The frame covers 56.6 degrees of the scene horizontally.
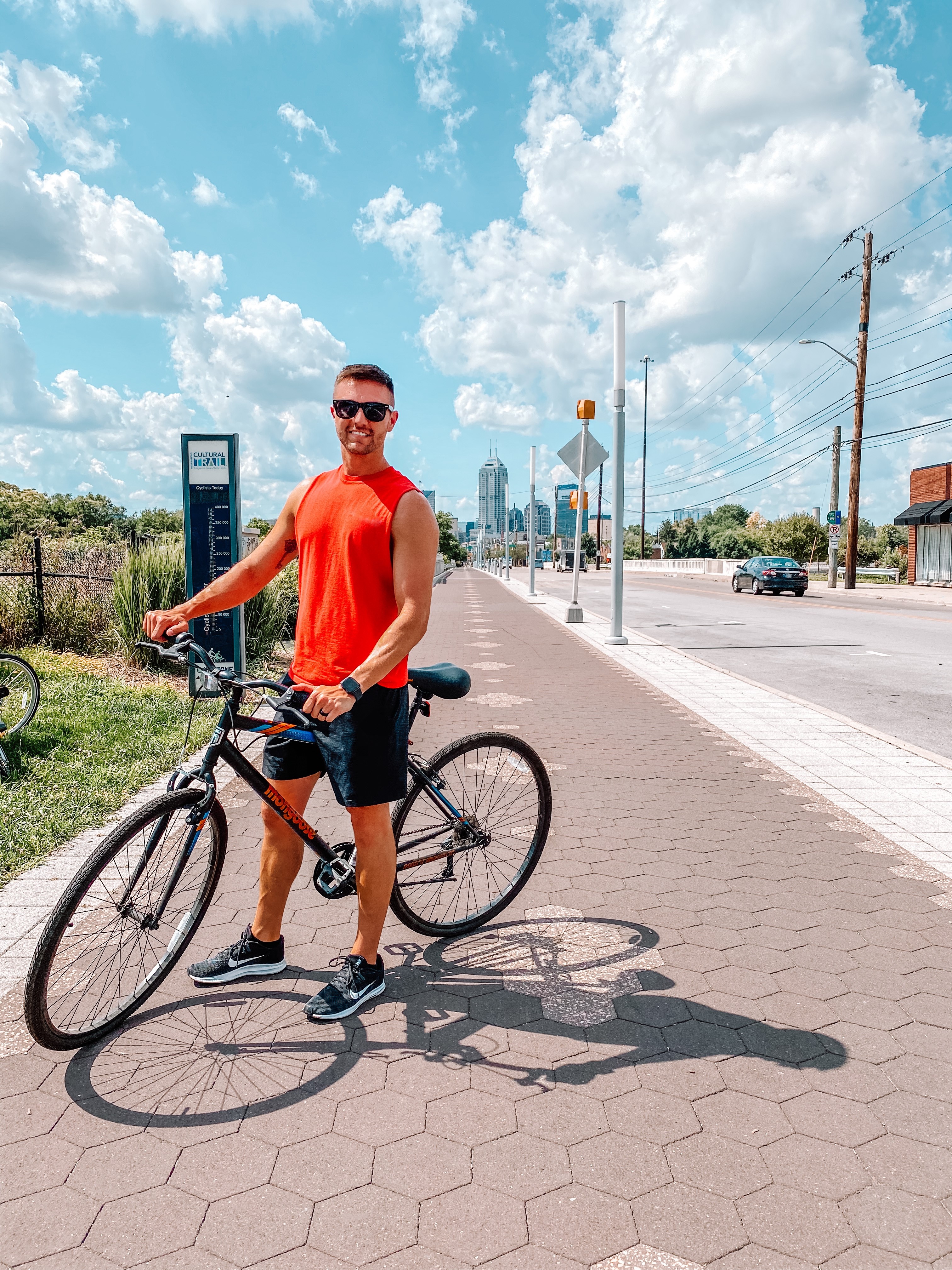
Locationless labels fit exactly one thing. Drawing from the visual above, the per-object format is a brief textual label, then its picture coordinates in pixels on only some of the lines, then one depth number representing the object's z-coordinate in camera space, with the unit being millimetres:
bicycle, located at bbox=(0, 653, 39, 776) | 6410
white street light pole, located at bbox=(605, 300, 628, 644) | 13727
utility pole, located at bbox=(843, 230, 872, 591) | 32625
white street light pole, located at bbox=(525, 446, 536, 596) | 32406
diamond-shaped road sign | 16234
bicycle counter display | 8797
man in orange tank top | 2689
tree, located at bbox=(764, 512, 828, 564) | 69000
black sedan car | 31609
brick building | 38688
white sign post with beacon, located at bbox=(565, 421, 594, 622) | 16156
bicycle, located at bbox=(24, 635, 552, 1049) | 2566
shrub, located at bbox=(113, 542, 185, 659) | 9961
